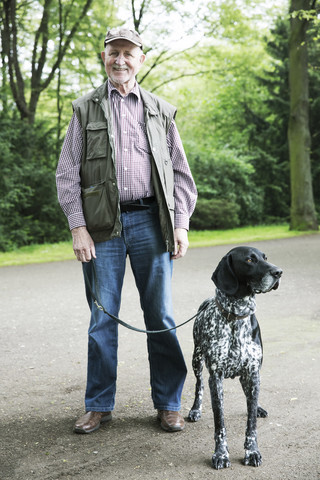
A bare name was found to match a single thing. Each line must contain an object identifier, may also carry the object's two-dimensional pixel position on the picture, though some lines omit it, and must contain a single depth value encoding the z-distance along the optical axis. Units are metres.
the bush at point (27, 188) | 15.60
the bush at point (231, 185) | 21.75
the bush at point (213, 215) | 20.61
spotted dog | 3.25
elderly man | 3.65
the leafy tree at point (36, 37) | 18.77
